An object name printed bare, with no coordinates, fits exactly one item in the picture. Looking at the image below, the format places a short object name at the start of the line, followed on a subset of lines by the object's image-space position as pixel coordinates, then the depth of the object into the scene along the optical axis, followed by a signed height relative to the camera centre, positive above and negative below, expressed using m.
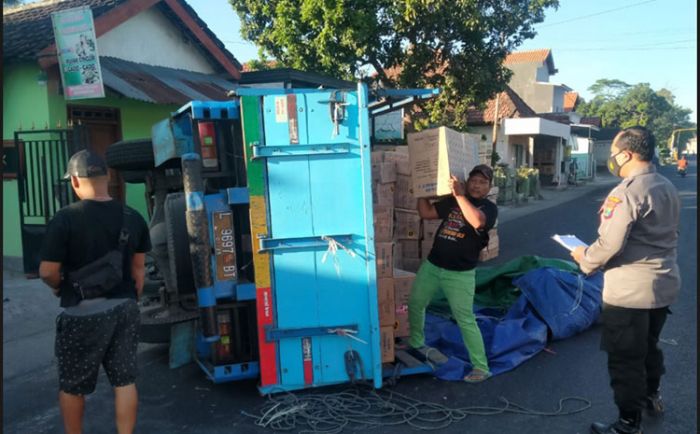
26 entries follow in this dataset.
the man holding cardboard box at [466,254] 4.38 -0.59
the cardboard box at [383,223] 4.87 -0.37
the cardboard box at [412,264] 7.33 -1.08
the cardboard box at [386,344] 4.39 -1.26
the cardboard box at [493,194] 8.12 -0.26
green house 8.12 +1.53
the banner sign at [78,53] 7.73 +1.91
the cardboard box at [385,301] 4.41 -0.93
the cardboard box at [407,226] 7.13 -0.59
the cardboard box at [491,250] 8.91 -1.17
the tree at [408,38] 12.97 +3.41
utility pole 20.52 +1.44
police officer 3.36 -0.56
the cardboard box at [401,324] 4.80 -1.21
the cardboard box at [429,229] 7.29 -0.64
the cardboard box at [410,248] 7.33 -0.88
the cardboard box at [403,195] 6.64 -0.18
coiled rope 3.74 -1.57
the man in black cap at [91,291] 3.15 -0.55
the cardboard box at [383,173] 5.28 +0.07
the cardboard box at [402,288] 4.89 -0.92
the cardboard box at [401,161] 6.13 +0.20
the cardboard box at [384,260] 4.47 -0.63
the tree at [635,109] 62.53 +7.38
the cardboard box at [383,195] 5.16 -0.13
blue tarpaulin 4.78 -1.38
